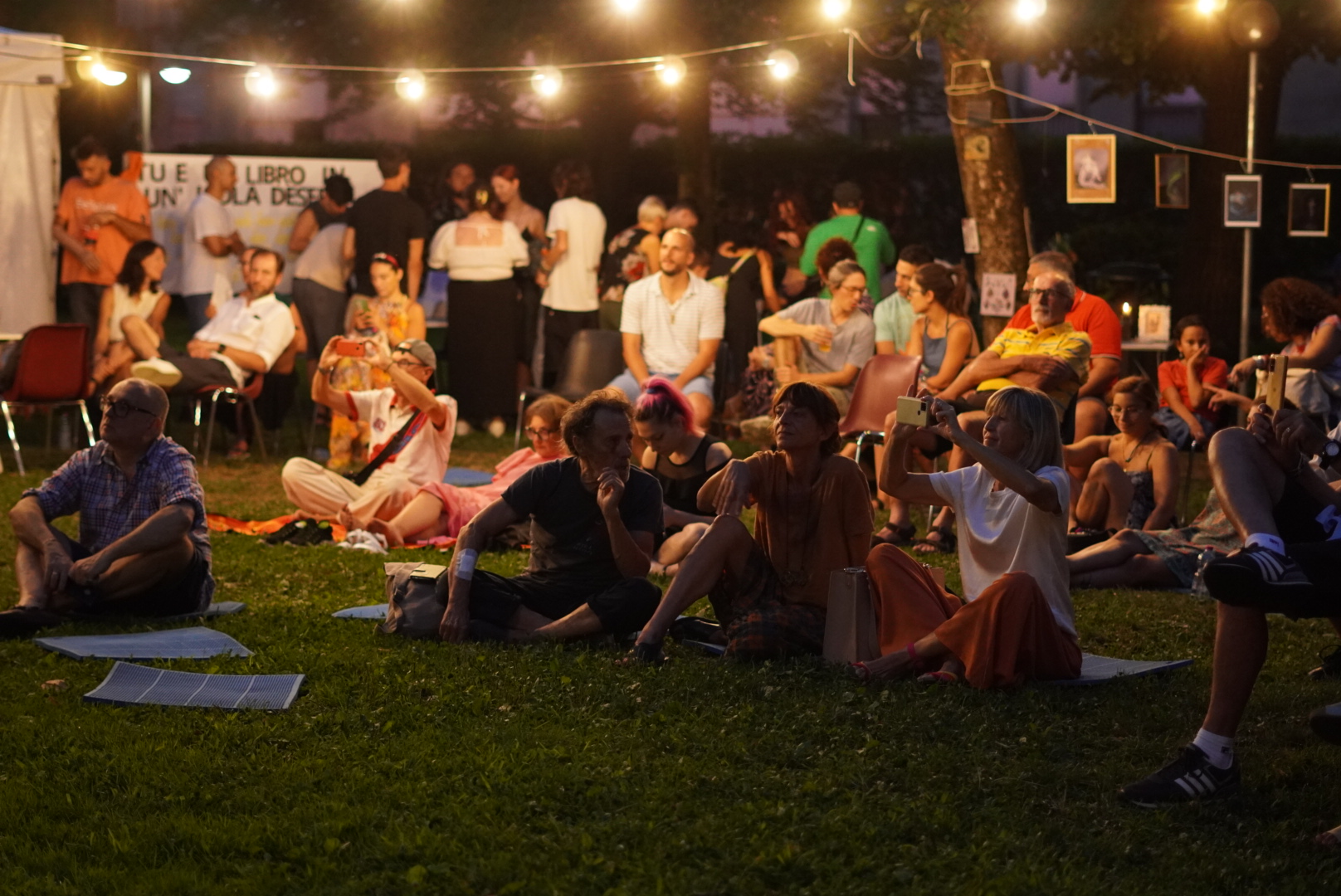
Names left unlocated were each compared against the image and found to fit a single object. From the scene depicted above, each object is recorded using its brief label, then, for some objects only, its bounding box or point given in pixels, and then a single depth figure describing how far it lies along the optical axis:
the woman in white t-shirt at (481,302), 12.60
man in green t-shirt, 11.98
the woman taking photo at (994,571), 4.95
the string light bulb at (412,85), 13.40
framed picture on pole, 11.00
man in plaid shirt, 5.97
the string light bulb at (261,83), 12.76
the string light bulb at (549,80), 13.33
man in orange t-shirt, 12.12
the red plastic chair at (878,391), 8.79
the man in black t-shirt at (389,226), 12.35
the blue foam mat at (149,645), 5.42
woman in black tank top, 6.69
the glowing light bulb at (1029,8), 10.53
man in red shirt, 8.30
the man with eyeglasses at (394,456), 8.14
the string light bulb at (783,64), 12.73
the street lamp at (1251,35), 10.93
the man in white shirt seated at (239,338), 11.00
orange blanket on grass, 8.21
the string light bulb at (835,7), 11.45
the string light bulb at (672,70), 12.53
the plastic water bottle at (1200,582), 6.71
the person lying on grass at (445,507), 8.04
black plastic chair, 10.84
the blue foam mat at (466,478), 10.15
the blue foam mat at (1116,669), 5.17
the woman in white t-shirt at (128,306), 11.21
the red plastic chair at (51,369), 10.29
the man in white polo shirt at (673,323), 10.09
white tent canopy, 11.77
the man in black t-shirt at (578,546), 5.53
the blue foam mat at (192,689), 4.80
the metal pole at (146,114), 13.09
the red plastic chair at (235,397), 10.92
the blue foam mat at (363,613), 6.21
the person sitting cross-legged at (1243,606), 3.86
